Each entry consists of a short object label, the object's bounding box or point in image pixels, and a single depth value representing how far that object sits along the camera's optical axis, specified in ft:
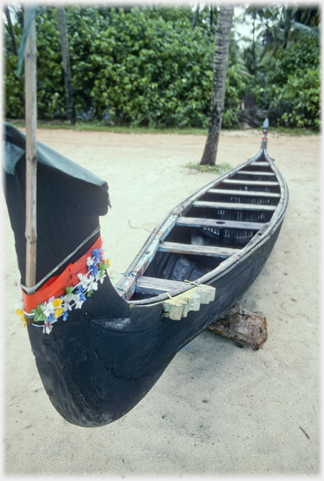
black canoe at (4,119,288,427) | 4.31
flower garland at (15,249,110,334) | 4.42
